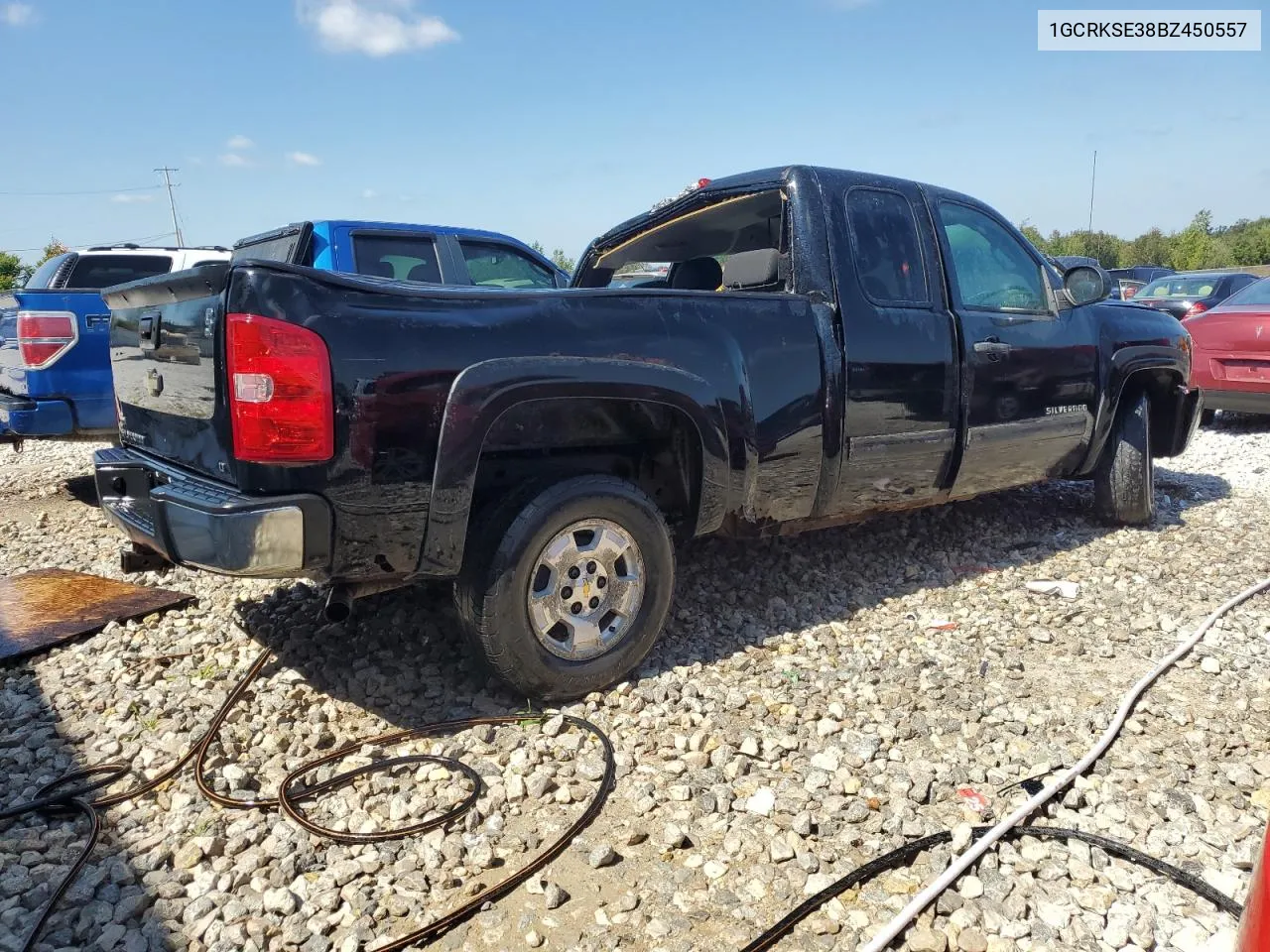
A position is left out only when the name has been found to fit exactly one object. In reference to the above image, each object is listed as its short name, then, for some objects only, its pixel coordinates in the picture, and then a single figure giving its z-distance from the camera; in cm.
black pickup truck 263
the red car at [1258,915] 122
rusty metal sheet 381
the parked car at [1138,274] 2434
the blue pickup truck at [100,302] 598
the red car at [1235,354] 812
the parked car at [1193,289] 1211
